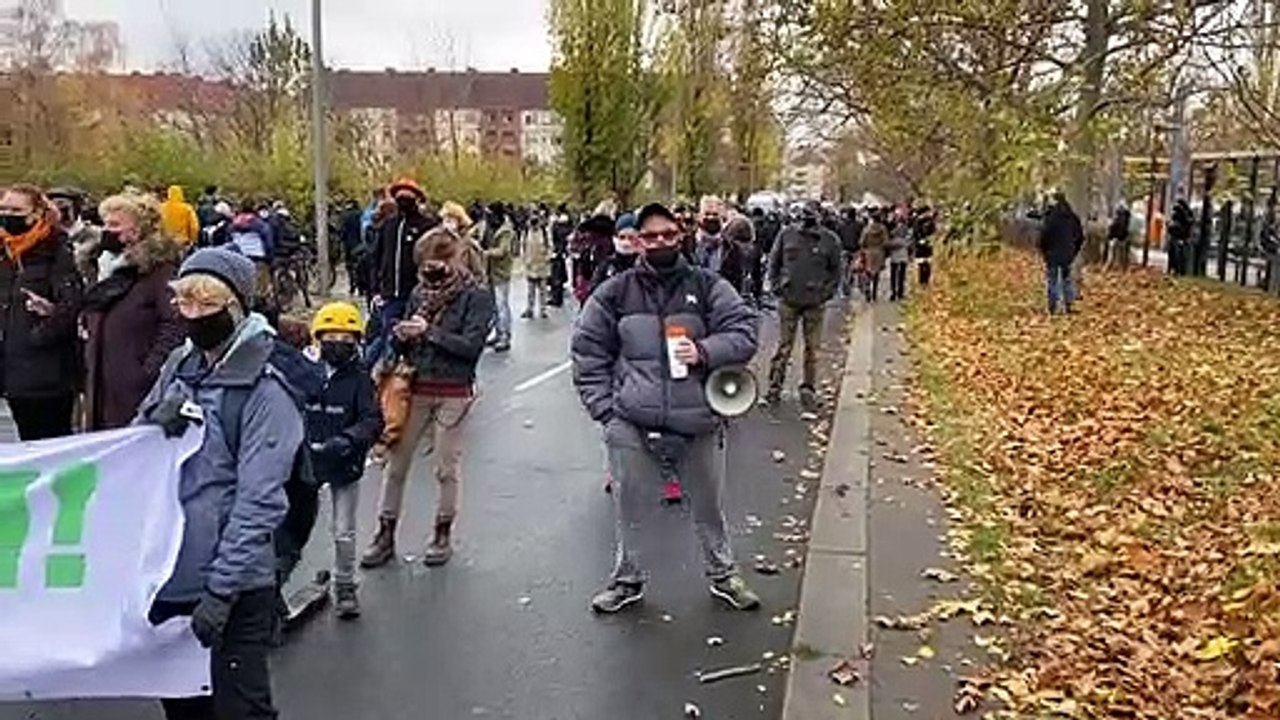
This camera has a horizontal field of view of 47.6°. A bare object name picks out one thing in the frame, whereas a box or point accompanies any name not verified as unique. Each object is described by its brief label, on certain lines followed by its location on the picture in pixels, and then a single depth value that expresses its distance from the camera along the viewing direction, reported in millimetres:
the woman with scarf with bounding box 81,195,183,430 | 5930
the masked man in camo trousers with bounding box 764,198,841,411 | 12898
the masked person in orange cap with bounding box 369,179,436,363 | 9234
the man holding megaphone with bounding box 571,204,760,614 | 6215
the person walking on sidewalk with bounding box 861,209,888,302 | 27797
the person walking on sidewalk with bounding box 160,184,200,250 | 9185
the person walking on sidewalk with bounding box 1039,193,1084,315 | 20859
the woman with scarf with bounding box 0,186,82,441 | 6719
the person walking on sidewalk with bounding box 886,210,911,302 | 28297
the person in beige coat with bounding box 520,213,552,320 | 21484
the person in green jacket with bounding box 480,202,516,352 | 17242
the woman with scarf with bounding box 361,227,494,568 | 7133
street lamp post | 21609
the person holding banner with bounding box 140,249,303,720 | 3932
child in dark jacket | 6082
